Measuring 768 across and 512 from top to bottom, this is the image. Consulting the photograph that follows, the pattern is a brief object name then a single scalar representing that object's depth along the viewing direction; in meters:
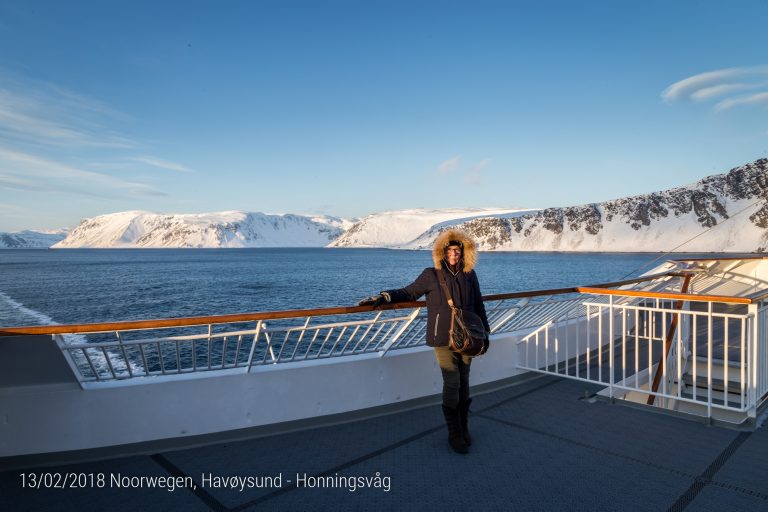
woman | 3.49
